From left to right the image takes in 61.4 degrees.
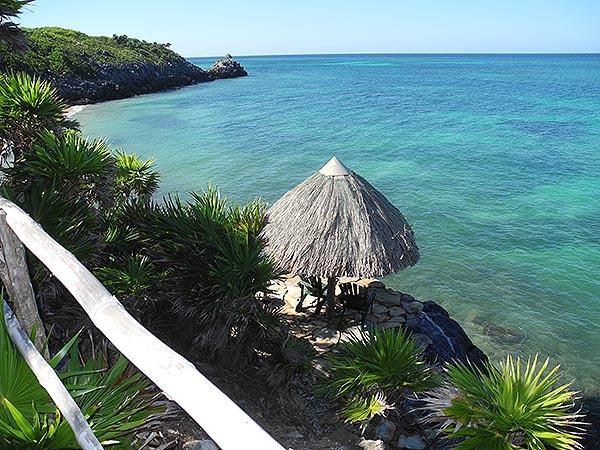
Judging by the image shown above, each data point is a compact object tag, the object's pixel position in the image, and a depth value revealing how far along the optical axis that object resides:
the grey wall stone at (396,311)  7.68
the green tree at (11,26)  4.44
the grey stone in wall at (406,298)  8.12
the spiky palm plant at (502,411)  3.56
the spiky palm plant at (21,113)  4.96
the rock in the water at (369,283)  8.49
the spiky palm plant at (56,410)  1.78
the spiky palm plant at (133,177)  7.96
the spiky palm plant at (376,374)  4.80
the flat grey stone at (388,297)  8.01
